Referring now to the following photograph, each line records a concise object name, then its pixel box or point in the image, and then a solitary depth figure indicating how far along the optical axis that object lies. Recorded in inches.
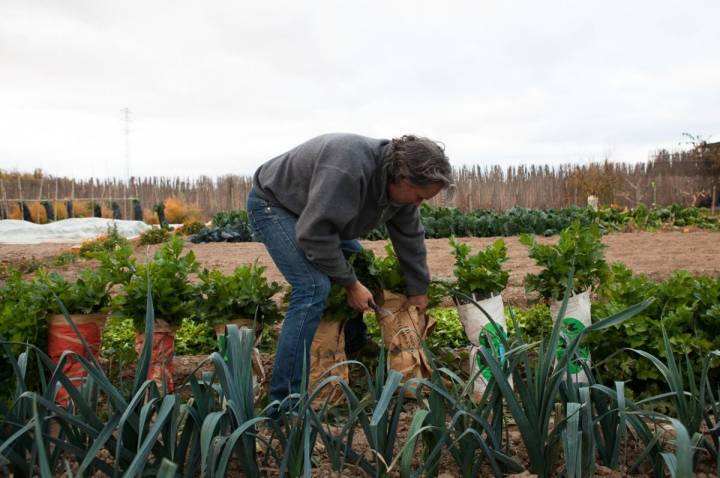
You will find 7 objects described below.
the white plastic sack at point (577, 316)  118.5
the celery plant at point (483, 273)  121.1
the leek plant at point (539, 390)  66.7
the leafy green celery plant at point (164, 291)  119.2
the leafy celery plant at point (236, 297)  126.3
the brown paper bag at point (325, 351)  122.8
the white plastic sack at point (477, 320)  120.7
